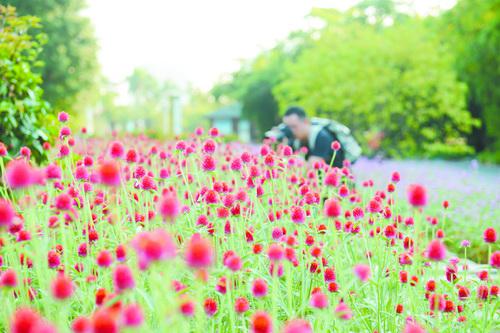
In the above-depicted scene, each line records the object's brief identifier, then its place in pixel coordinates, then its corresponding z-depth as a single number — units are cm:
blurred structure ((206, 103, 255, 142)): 5328
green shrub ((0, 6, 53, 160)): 525
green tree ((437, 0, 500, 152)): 1777
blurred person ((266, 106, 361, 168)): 680
